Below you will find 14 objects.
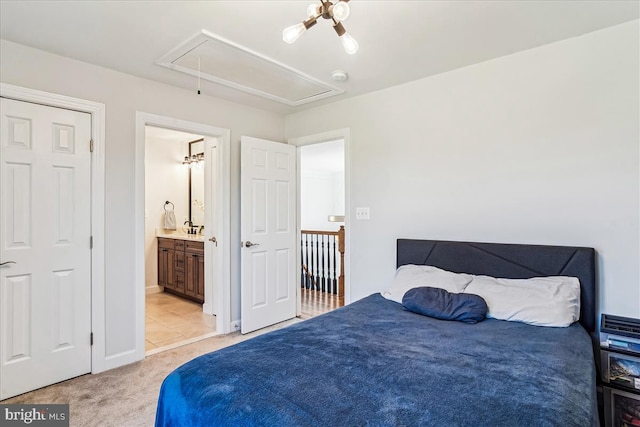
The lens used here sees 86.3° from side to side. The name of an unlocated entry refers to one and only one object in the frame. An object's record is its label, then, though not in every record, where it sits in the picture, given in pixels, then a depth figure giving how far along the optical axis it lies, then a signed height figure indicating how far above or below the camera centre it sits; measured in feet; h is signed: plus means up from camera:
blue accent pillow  6.91 -1.89
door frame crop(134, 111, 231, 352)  9.68 +0.08
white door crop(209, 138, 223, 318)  13.34 -0.57
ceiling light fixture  4.99 +2.99
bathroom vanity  15.21 -2.46
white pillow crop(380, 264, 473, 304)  7.97 -1.59
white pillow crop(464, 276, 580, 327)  6.59 -1.72
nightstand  5.90 -2.83
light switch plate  11.21 +0.04
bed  3.67 -2.12
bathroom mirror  18.66 +1.59
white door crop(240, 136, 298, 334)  11.72 -0.61
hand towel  18.29 -0.28
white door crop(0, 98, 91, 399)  7.70 -0.71
